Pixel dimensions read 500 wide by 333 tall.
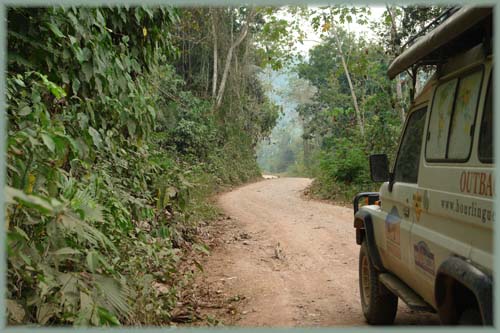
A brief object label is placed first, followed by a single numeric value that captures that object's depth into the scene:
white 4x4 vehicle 2.66
